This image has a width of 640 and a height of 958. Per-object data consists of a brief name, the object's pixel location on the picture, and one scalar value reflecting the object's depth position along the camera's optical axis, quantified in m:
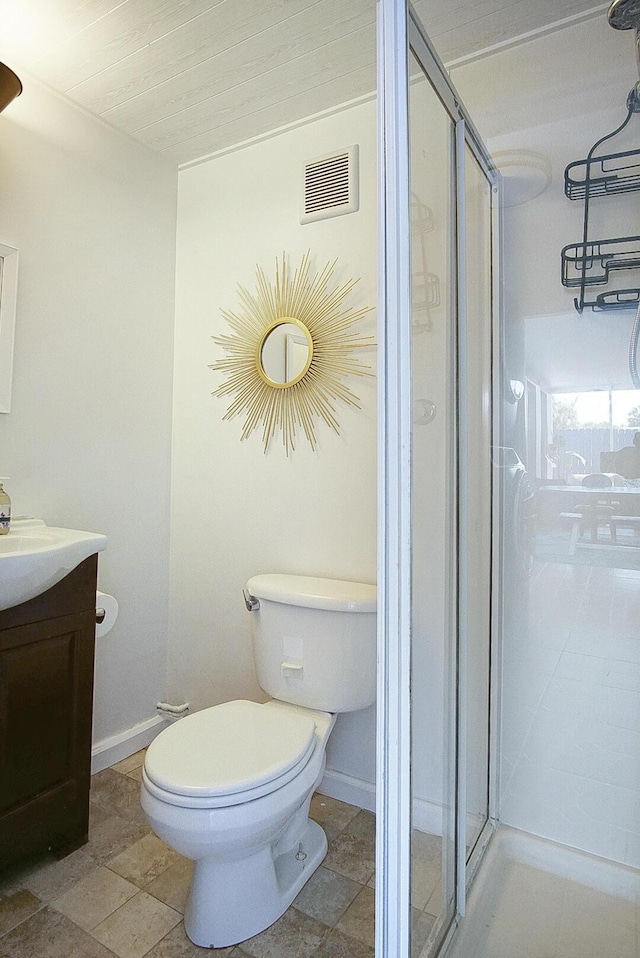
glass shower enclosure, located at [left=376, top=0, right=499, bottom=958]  0.93
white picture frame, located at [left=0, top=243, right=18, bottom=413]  1.79
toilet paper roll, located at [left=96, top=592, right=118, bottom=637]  1.73
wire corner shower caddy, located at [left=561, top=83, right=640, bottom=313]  1.26
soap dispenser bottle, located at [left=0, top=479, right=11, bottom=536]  1.66
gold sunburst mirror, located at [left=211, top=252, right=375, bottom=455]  1.96
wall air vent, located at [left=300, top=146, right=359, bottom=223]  1.94
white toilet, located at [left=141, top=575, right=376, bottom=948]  1.27
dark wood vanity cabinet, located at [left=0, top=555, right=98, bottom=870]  1.49
